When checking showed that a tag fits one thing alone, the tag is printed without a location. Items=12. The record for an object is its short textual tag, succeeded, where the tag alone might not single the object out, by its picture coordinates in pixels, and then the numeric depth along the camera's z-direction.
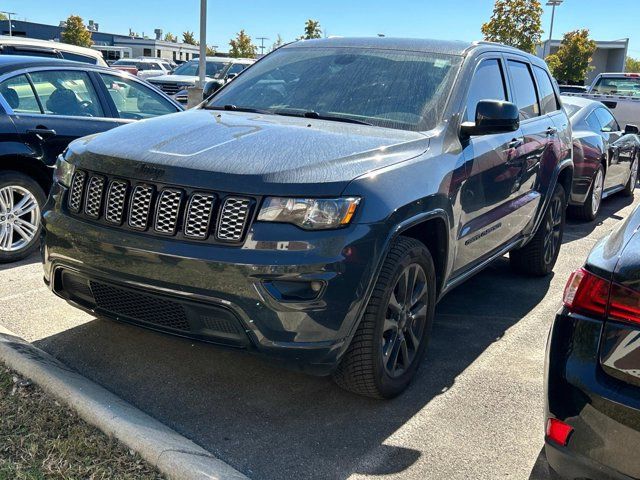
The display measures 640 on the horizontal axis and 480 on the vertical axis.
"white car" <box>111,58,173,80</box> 32.66
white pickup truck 15.59
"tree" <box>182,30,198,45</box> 108.12
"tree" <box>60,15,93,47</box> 62.88
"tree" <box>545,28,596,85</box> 38.91
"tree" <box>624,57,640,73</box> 102.34
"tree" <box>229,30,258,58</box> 70.38
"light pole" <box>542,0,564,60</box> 38.87
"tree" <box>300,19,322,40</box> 65.58
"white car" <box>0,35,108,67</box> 9.35
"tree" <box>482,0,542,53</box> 38.03
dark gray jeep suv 3.00
